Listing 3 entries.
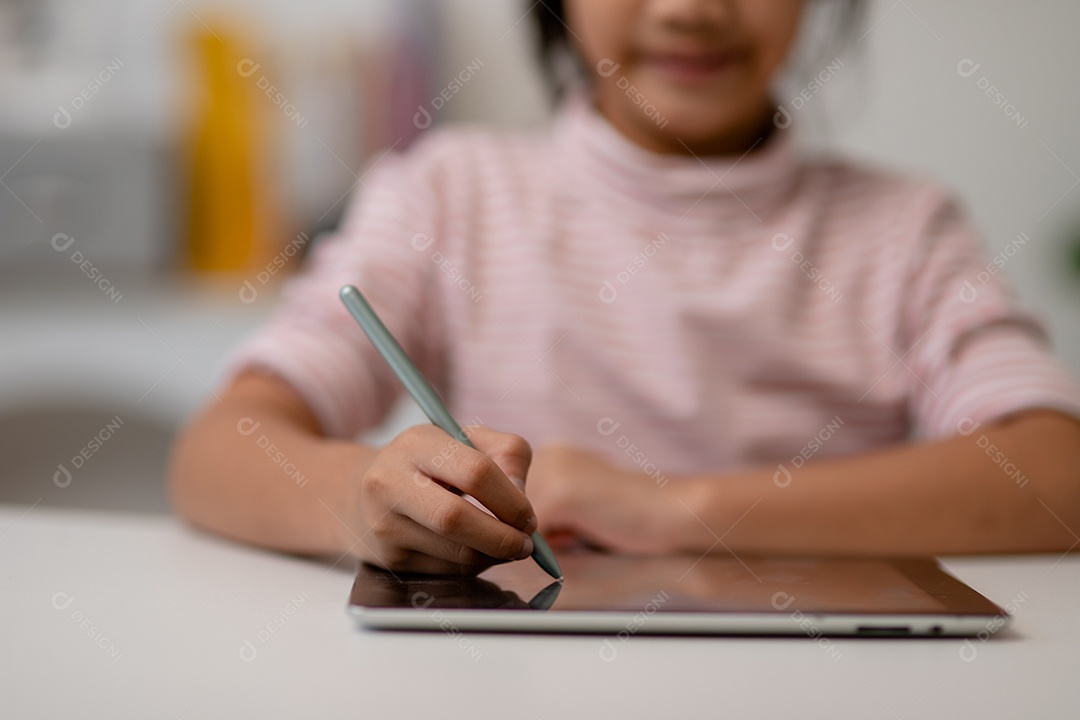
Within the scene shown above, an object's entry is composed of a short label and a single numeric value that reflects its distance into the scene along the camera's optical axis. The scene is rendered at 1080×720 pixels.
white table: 0.33
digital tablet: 0.39
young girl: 0.73
